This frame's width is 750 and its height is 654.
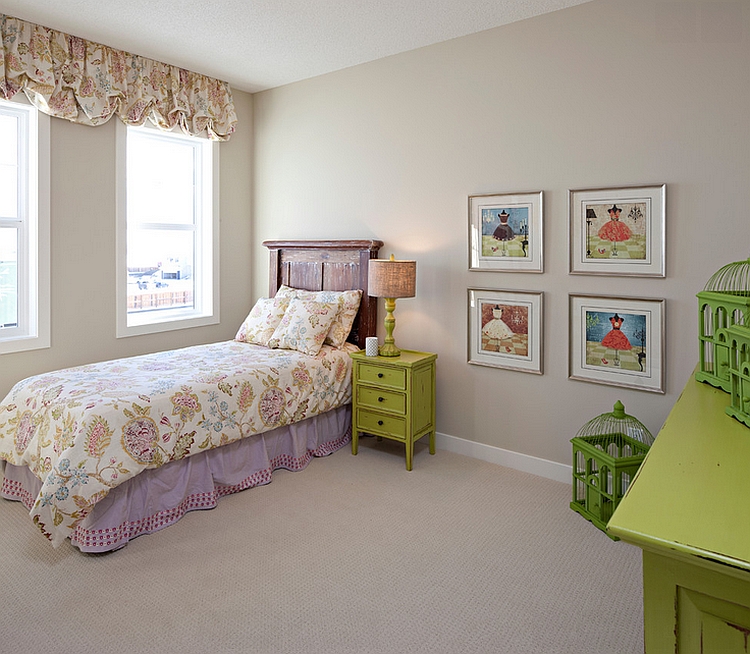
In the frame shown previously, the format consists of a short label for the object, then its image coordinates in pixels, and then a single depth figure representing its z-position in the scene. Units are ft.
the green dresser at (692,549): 2.66
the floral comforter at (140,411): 7.91
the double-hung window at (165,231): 13.32
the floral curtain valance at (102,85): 10.73
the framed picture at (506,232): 10.78
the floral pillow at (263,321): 13.12
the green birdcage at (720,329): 5.26
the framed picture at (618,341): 9.55
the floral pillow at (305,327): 12.23
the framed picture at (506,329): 10.93
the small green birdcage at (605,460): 8.46
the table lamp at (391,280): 11.60
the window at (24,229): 11.32
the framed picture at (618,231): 9.43
